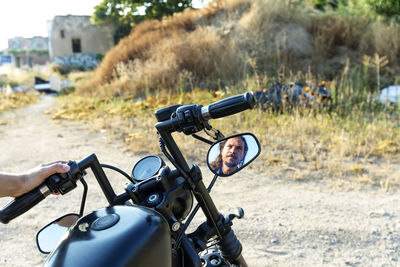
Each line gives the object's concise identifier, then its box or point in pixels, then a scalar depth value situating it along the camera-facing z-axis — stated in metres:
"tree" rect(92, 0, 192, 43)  22.84
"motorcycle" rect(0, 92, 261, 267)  0.88
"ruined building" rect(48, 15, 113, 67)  32.69
